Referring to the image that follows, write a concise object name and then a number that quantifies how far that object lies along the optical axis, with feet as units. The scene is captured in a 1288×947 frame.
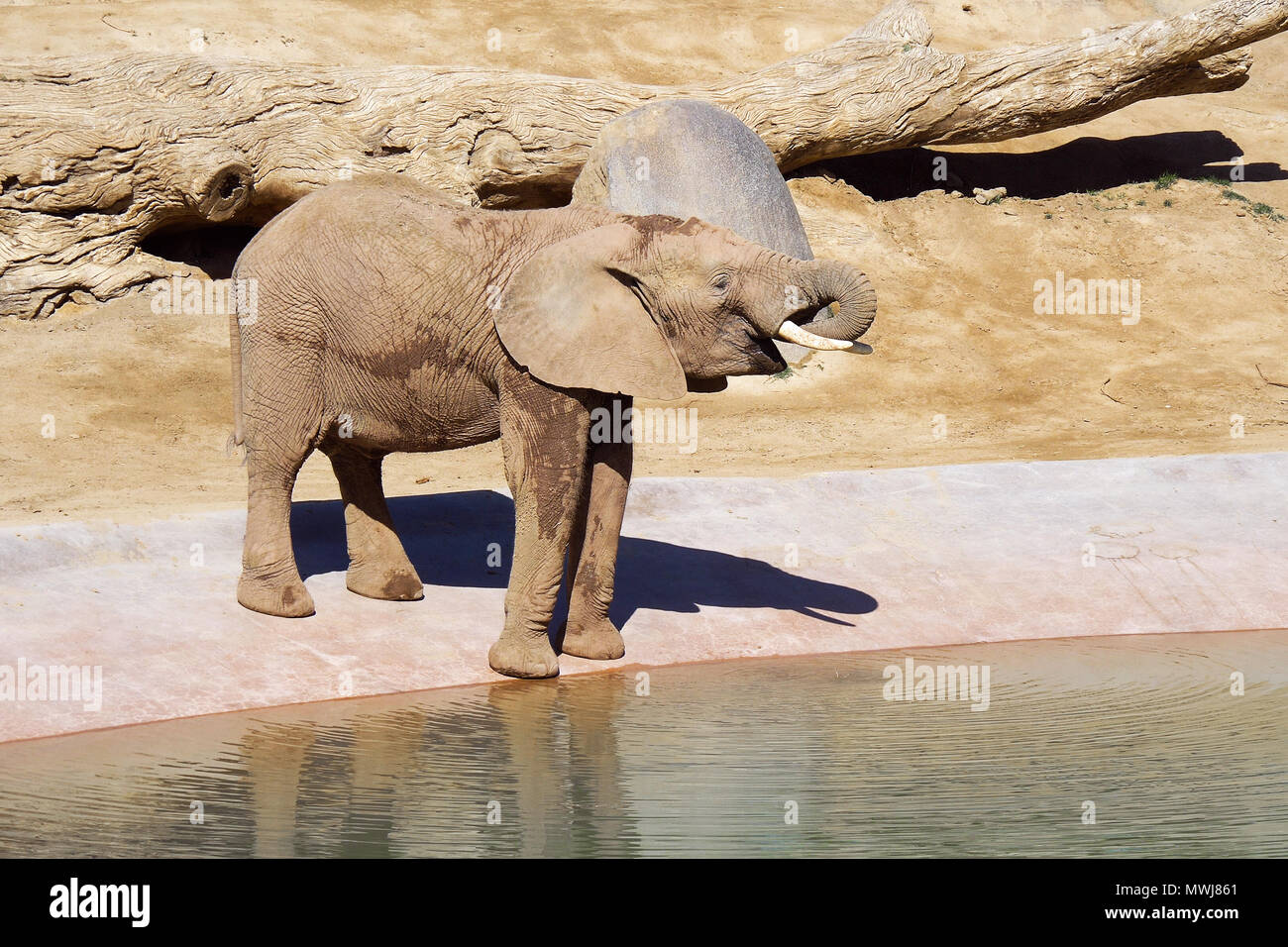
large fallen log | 60.59
